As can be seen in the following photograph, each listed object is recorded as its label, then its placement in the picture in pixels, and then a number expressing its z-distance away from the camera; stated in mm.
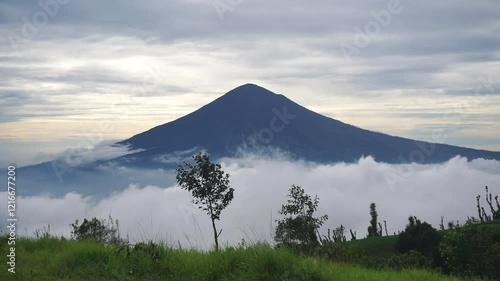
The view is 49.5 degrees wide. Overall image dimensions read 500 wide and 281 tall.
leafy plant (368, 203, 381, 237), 102650
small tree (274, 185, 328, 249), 52062
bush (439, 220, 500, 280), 31744
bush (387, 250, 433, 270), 20275
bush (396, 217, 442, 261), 61312
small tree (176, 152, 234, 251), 51625
